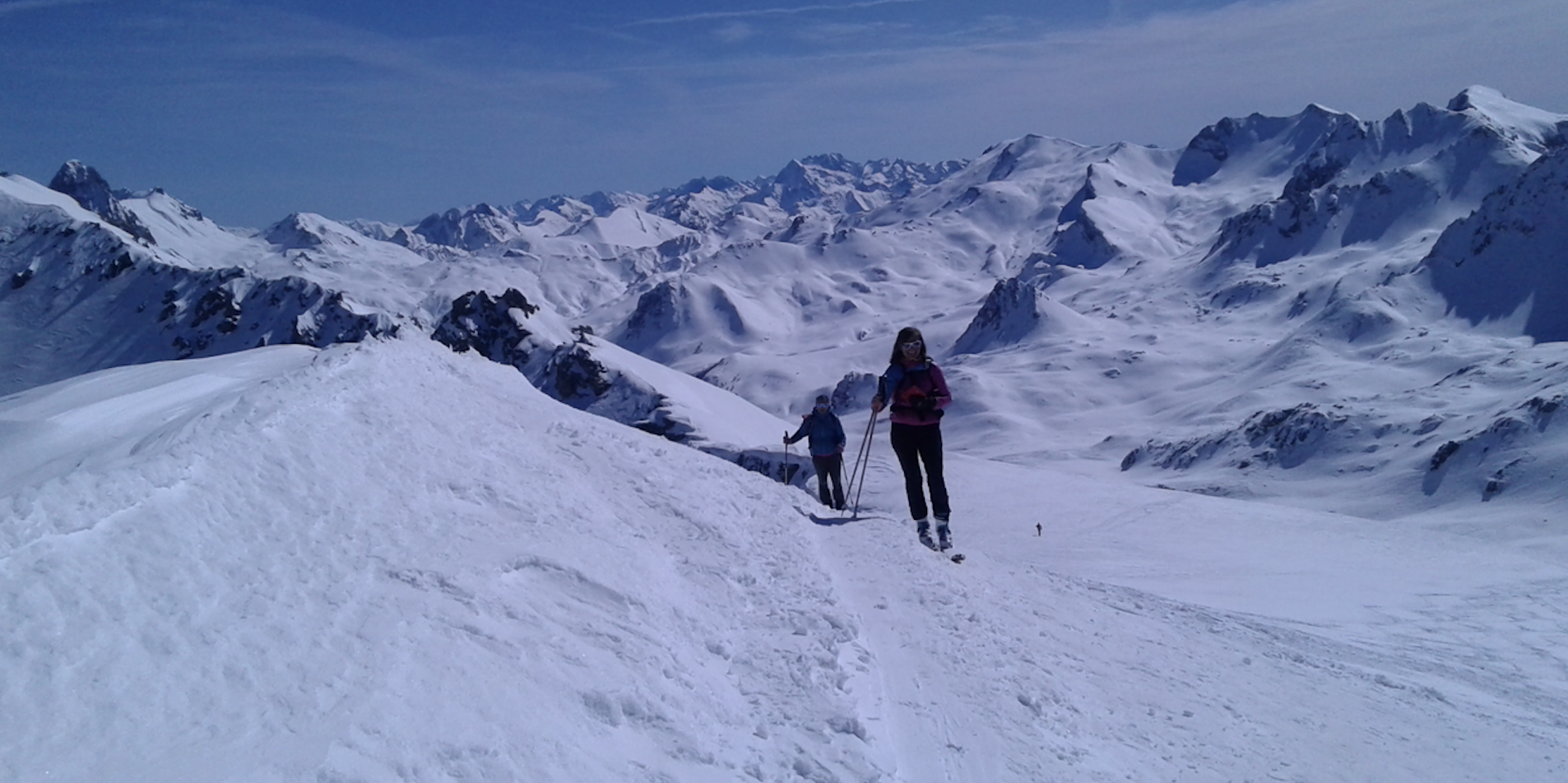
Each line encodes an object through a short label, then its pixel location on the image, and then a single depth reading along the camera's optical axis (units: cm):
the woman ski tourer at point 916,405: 1105
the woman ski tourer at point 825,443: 1516
